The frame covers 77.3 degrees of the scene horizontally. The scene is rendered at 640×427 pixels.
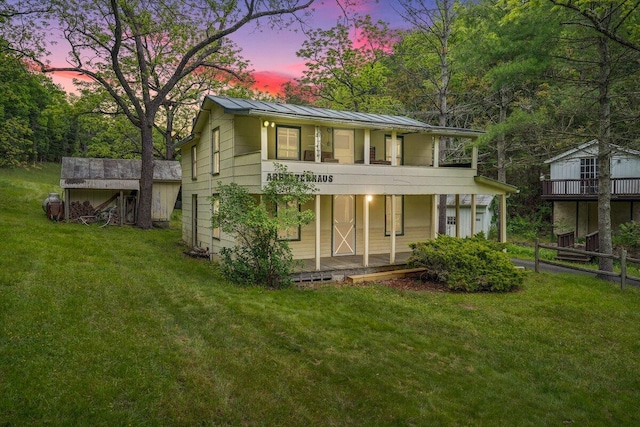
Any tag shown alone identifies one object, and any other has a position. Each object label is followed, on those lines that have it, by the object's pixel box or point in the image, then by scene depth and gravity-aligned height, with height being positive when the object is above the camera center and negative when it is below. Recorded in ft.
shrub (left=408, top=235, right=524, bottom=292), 38.45 -5.19
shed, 64.44 +4.43
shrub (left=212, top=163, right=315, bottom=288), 34.60 -0.99
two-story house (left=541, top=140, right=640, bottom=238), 72.74 +4.57
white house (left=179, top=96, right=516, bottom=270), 40.37 +4.68
